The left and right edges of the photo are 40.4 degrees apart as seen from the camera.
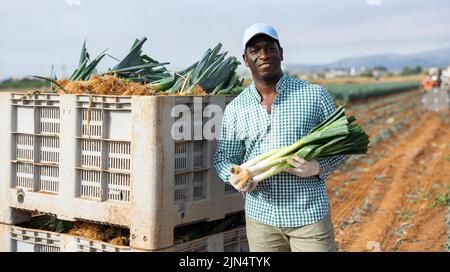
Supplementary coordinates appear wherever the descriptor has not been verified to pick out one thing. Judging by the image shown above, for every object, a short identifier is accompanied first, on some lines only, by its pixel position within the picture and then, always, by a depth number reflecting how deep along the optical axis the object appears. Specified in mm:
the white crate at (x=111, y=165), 3332
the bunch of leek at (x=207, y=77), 3947
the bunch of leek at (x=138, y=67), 4105
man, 3191
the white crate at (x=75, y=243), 3551
